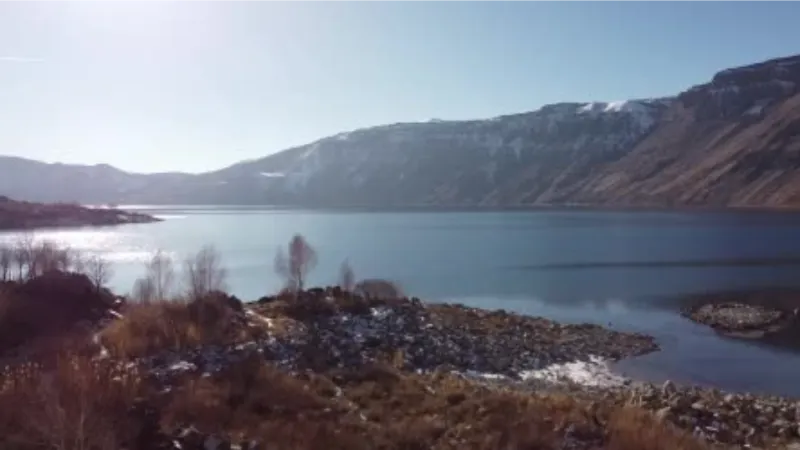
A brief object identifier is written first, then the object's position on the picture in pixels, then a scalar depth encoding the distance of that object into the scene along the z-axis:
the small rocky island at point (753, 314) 42.06
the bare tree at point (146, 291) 35.01
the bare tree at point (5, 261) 38.79
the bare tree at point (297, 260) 48.28
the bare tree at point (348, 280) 48.23
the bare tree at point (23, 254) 43.69
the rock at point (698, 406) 20.42
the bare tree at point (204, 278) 30.76
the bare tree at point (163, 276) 46.19
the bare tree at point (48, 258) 42.14
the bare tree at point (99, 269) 43.28
